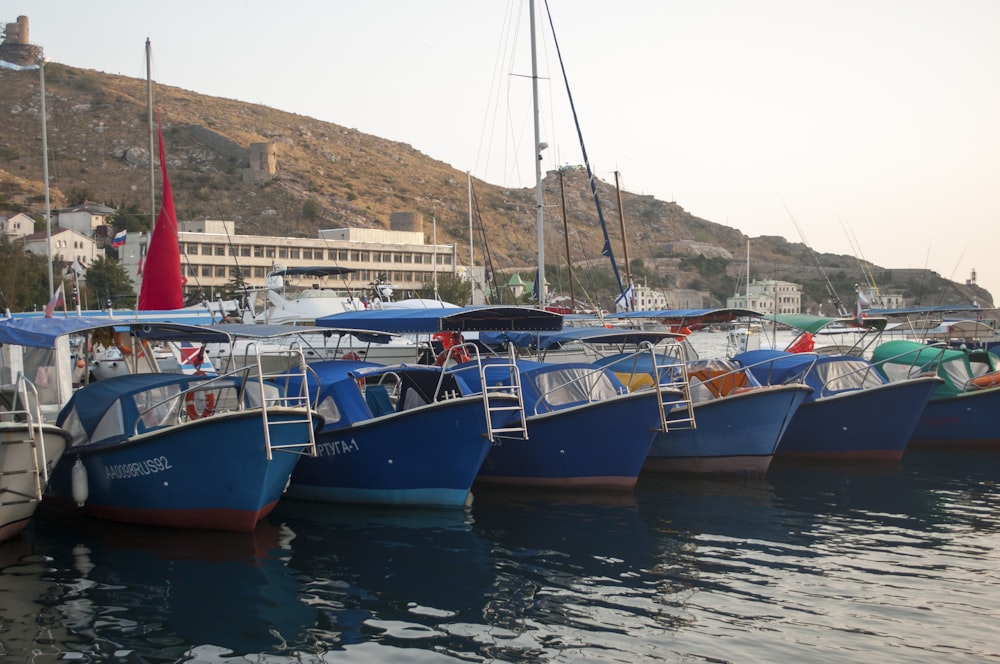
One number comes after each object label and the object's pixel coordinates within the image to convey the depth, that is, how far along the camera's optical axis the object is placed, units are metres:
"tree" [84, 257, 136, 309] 77.25
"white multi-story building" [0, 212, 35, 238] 108.45
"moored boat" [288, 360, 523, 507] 16.81
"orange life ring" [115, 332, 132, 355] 20.02
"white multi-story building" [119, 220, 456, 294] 108.88
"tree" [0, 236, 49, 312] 55.69
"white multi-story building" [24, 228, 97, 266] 99.06
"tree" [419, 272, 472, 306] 87.31
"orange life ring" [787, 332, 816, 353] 28.44
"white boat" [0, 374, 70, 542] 13.73
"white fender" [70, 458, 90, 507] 15.28
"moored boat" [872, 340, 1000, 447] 25.28
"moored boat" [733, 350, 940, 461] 22.95
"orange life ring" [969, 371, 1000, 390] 25.81
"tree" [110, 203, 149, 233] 120.50
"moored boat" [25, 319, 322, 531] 14.94
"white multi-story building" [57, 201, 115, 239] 118.62
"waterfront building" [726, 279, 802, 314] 158.65
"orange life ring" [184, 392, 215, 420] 16.31
